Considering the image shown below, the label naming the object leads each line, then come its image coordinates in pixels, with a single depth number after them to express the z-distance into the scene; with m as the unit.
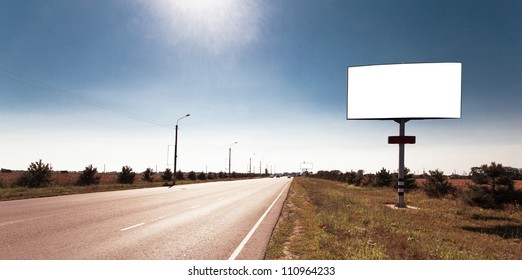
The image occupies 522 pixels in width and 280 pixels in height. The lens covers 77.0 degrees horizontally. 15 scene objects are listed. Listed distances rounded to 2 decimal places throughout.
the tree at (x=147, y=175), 52.75
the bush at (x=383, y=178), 43.53
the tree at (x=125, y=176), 44.75
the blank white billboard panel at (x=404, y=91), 17.36
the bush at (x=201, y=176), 74.48
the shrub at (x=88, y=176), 37.19
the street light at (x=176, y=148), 45.69
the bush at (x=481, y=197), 18.78
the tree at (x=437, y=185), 27.32
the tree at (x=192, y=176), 67.85
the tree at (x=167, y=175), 53.14
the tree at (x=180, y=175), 65.12
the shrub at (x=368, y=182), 47.56
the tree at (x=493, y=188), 18.64
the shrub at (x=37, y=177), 30.55
